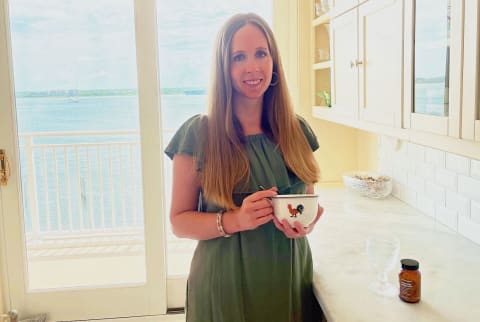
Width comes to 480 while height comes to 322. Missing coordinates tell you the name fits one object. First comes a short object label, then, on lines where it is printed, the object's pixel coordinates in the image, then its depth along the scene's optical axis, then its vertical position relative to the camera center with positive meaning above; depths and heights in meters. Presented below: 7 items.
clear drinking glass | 1.25 -0.41
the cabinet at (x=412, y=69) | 1.06 +0.10
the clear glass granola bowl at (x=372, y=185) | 2.28 -0.40
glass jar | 1.15 -0.44
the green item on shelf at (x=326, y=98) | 2.55 +0.04
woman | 1.31 -0.24
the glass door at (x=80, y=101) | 2.66 +0.07
